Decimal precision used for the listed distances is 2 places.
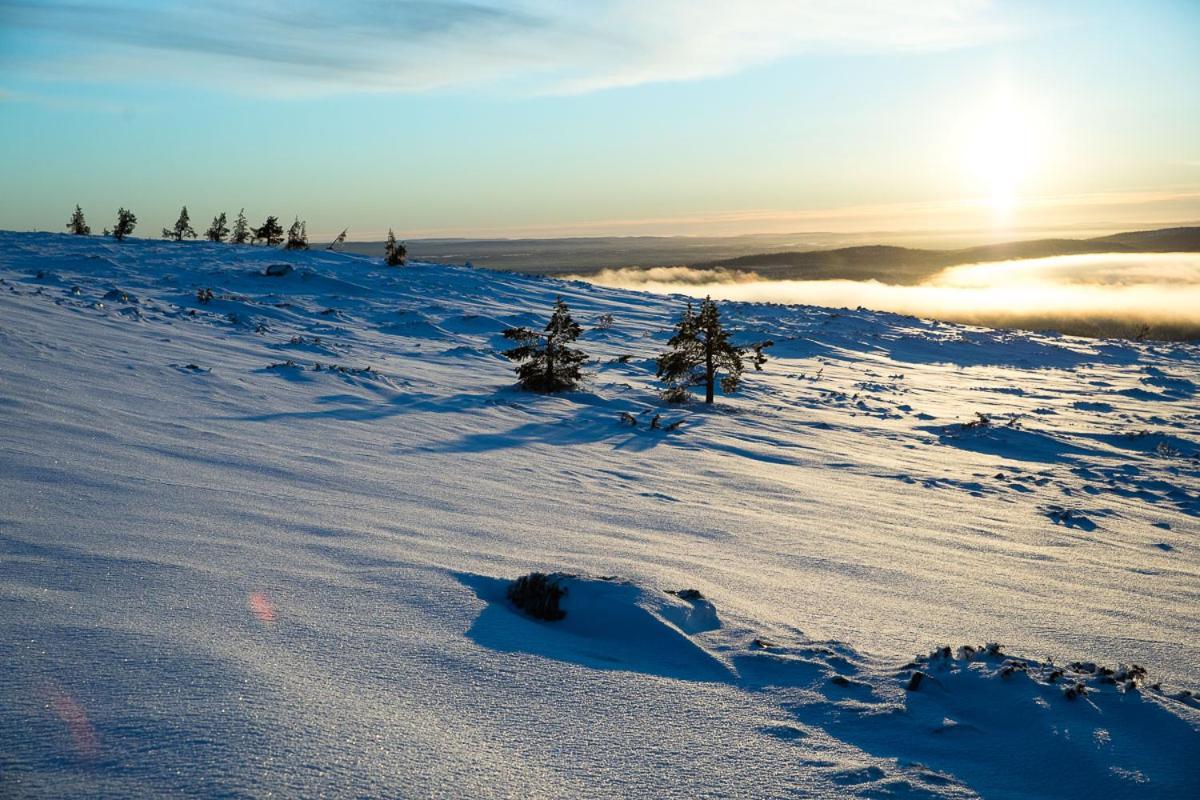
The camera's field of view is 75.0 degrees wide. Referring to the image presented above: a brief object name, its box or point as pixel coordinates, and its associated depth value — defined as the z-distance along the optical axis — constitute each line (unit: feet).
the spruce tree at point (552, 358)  49.32
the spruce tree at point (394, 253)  114.62
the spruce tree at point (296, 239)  127.24
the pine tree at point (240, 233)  138.31
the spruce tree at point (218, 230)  136.26
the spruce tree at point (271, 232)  131.85
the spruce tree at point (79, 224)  146.33
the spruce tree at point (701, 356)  51.31
